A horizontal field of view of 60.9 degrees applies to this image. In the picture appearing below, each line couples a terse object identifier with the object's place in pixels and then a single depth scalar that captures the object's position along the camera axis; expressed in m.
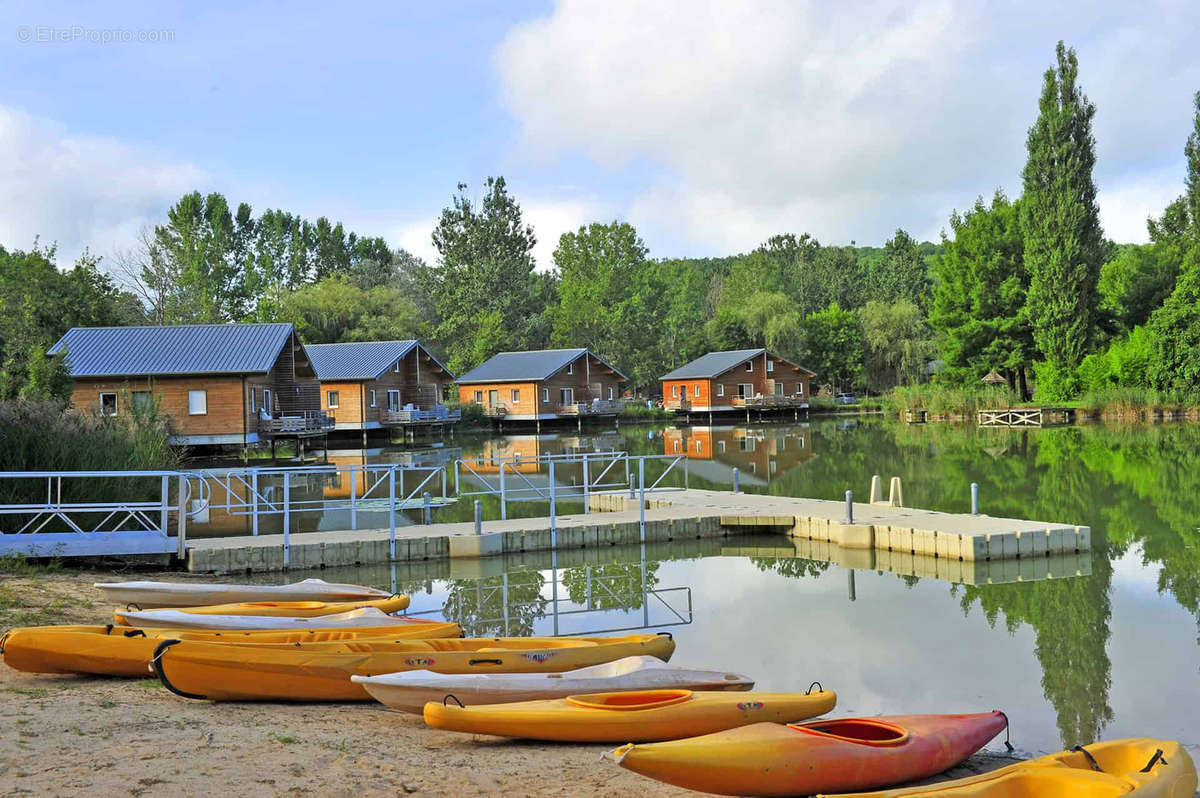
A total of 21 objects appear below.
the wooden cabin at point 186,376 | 36.59
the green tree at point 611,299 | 77.50
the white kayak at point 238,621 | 8.95
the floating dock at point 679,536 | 14.73
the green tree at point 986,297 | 62.03
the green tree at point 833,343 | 77.19
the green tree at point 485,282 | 72.31
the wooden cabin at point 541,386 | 59.16
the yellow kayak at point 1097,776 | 5.19
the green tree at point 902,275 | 90.62
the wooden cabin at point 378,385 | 49.62
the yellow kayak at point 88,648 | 7.47
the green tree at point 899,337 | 74.69
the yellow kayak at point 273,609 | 9.21
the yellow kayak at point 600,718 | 6.41
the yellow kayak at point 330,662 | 7.24
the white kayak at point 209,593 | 10.57
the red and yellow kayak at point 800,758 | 5.61
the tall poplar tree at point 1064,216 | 55.22
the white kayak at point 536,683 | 6.95
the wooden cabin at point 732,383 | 66.56
